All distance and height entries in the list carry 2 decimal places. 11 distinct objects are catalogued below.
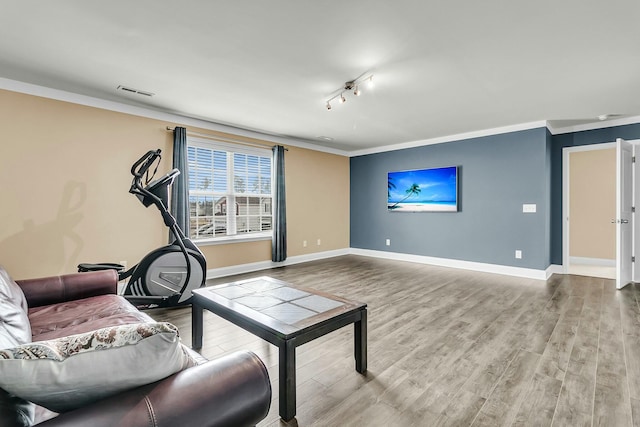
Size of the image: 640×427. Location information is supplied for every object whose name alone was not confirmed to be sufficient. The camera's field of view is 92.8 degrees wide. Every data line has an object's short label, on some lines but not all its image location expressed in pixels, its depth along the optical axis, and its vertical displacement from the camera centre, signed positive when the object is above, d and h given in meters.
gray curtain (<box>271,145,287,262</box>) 5.55 +0.02
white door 4.11 +0.00
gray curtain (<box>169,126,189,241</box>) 4.31 +0.37
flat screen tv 5.68 +0.41
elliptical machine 3.36 -0.65
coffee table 1.66 -0.66
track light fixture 3.12 +1.37
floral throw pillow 0.78 -0.42
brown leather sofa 0.77 -0.53
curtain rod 4.60 +1.18
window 4.75 +0.36
